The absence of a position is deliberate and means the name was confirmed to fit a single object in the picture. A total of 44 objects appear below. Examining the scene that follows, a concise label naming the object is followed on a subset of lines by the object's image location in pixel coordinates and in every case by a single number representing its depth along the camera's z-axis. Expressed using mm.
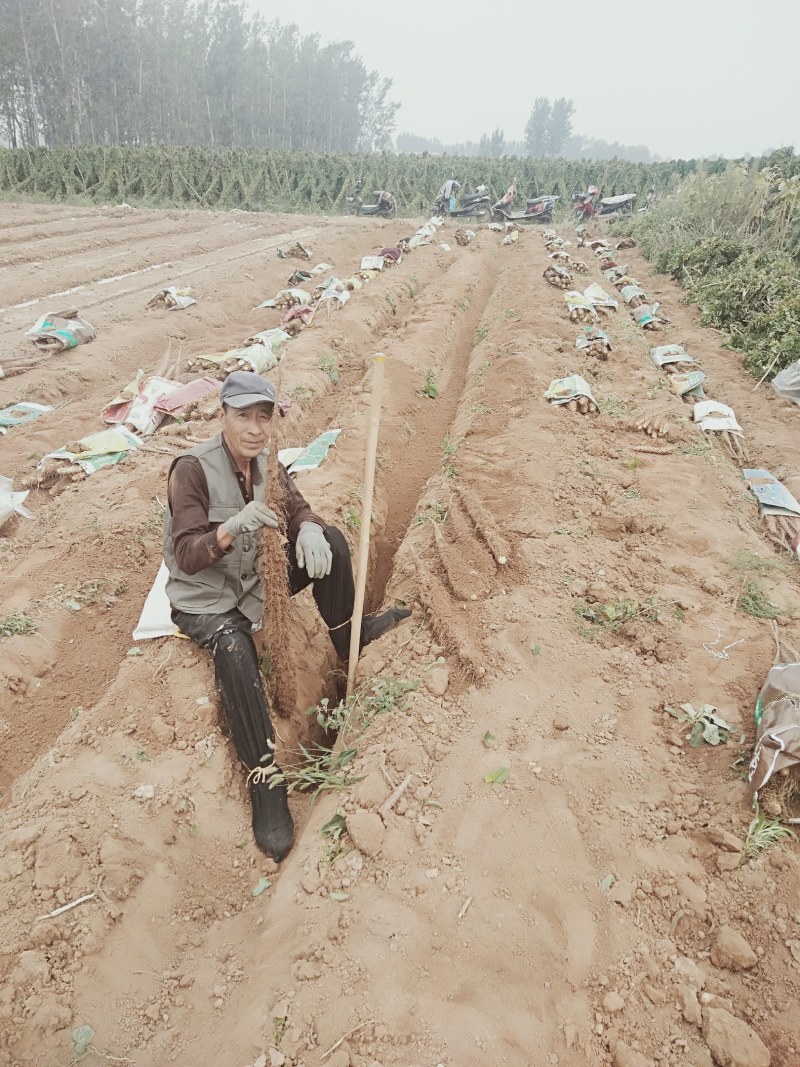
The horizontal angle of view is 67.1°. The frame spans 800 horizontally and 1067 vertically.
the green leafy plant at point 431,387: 6598
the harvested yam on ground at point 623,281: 10945
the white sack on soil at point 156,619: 2973
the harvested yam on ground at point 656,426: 5047
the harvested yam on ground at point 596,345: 6836
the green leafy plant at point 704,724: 2418
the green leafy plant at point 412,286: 10594
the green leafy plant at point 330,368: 6648
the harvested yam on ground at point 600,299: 8562
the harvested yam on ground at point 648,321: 8555
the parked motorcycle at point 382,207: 20125
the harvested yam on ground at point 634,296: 9562
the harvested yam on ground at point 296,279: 11263
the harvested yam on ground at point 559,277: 9734
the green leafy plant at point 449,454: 4657
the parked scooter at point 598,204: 20312
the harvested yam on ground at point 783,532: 3953
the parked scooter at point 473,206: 19875
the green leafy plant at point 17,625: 3189
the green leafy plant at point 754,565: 3430
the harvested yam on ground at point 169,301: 9062
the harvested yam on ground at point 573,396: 5430
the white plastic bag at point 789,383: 6375
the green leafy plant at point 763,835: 1975
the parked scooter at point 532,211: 19578
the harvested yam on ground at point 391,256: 12617
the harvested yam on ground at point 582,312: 8031
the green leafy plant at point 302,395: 5789
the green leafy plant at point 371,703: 2629
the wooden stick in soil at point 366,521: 2576
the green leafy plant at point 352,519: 4023
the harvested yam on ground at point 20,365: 6688
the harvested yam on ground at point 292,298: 9398
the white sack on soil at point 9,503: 4477
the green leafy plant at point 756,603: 3109
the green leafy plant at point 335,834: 2082
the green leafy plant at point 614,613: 3029
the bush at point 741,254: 7531
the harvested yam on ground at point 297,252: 13060
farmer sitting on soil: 2352
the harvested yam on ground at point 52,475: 4801
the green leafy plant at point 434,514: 4047
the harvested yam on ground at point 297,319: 8453
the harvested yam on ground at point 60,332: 7289
